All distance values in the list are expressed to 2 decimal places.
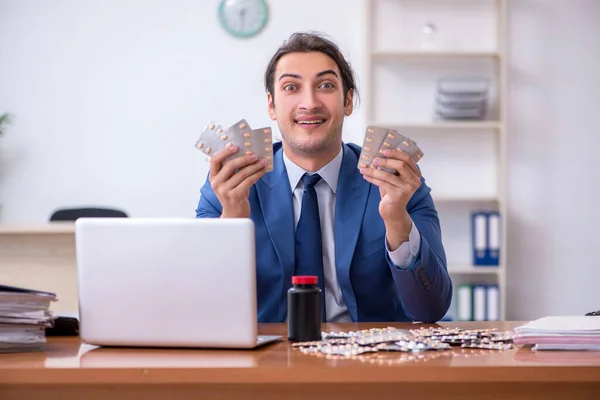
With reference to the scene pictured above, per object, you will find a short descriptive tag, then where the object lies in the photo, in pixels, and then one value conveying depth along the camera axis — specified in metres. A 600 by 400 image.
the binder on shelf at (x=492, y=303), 4.57
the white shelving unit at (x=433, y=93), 4.83
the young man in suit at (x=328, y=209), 1.84
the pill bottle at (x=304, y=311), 1.45
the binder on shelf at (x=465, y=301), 4.61
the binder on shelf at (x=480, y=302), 4.59
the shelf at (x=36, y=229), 3.56
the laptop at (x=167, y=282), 1.32
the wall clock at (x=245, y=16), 4.87
